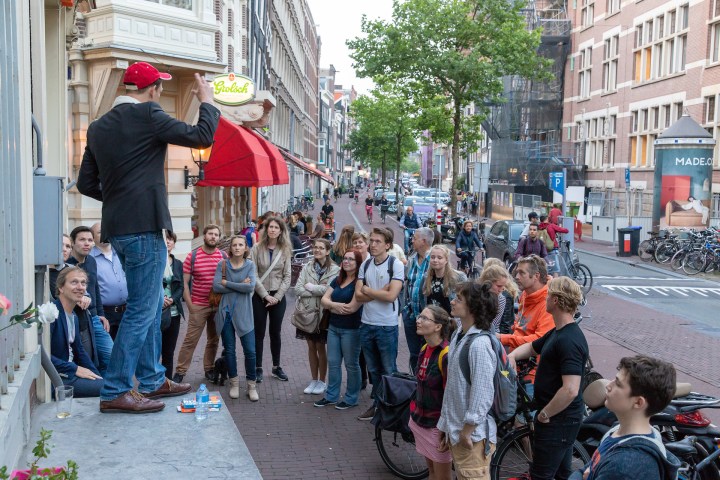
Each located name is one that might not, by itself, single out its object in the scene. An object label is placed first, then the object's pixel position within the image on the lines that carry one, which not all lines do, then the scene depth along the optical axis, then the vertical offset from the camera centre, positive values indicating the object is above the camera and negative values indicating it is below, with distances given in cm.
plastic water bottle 403 -124
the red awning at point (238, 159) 1422 +22
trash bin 2789 -219
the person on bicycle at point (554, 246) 1518 -145
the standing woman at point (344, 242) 902 -81
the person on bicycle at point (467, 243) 1868 -161
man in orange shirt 626 -106
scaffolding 4703 +367
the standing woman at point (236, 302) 800 -136
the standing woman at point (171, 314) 787 -147
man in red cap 395 -10
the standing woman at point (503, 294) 718 -109
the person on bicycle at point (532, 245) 1527 -134
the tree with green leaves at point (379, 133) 7056 +410
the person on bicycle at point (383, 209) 5227 -236
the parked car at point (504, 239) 2120 -178
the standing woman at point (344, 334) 787 -164
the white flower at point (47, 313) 300 -57
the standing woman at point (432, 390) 522 -146
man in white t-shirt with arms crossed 753 -128
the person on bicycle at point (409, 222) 2480 -155
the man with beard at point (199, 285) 833 -123
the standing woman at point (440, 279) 752 -101
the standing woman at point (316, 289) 835 -124
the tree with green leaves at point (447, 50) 3462 +564
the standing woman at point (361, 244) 816 -74
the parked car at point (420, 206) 4059 -174
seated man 537 -123
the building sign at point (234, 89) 1742 +183
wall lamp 1566 -8
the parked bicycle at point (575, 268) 1708 -201
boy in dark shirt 292 -97
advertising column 2752 +26
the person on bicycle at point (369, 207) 4578 -200
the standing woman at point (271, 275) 864 -115
